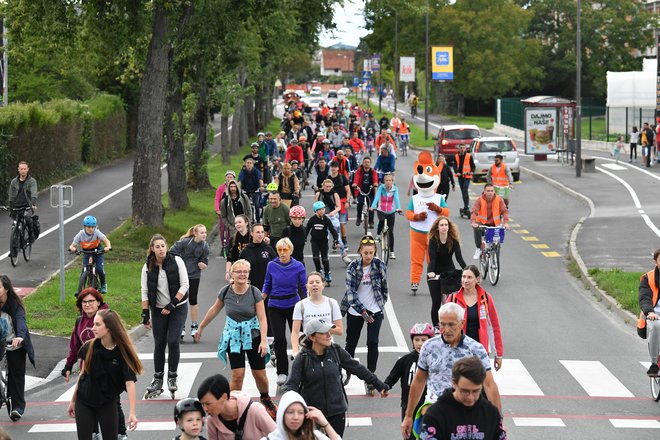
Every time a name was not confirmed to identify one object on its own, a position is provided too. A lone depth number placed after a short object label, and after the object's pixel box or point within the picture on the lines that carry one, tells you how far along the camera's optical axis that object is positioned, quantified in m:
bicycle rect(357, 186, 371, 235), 28.11
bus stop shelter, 50.62
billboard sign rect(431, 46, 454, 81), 88.25
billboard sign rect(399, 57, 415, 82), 91.06
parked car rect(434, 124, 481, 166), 49.84
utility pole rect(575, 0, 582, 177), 43.25
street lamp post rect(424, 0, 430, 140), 72.31
